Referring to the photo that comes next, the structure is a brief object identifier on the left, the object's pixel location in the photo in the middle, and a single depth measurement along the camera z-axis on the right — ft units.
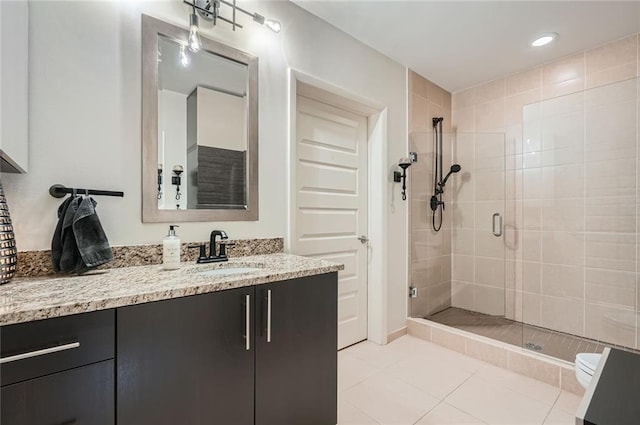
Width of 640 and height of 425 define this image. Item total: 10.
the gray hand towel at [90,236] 4.01
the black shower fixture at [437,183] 10.56
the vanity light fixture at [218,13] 5.35
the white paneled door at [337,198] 7.73
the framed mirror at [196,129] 4.98
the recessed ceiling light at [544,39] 7.90
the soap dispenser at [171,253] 4.55
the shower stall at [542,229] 7.98
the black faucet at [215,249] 5.26
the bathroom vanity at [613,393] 2.03
